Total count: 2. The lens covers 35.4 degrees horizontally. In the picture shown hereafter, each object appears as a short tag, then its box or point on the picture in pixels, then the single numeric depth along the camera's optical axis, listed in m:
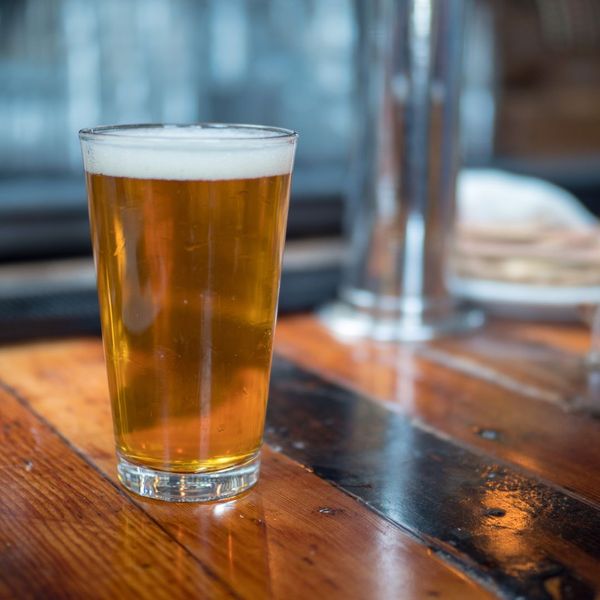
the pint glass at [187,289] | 0.59
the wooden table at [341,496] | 0.53
